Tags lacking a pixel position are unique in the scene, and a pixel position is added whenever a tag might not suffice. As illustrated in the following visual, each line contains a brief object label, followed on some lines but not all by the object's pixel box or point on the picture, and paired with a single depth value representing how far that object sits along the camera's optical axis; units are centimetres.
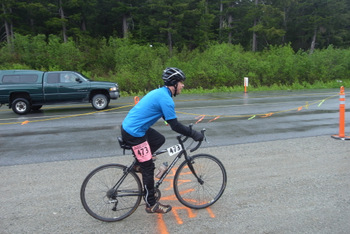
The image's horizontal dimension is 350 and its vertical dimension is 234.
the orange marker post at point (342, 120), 785
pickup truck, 1376
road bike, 383
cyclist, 364
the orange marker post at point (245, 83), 2281
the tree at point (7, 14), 3550
